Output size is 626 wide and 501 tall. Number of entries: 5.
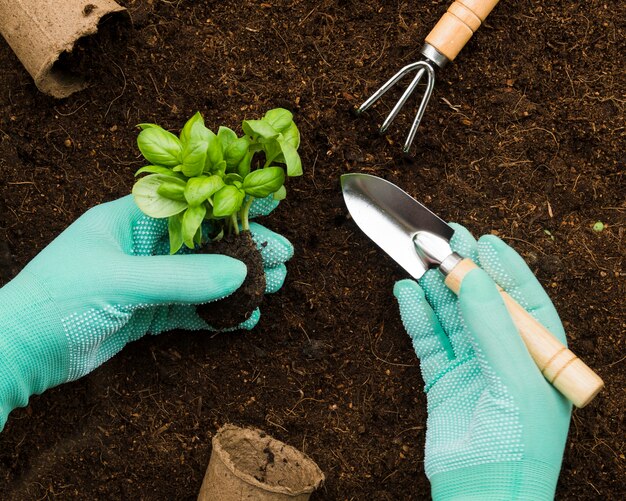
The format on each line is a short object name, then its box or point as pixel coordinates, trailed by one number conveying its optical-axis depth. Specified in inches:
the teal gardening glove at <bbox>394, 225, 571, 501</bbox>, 25.1
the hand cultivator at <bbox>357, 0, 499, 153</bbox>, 26.4
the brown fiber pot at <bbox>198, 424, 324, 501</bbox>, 25.6
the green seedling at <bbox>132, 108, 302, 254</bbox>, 23.5
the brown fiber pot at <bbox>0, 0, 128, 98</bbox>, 26.5
